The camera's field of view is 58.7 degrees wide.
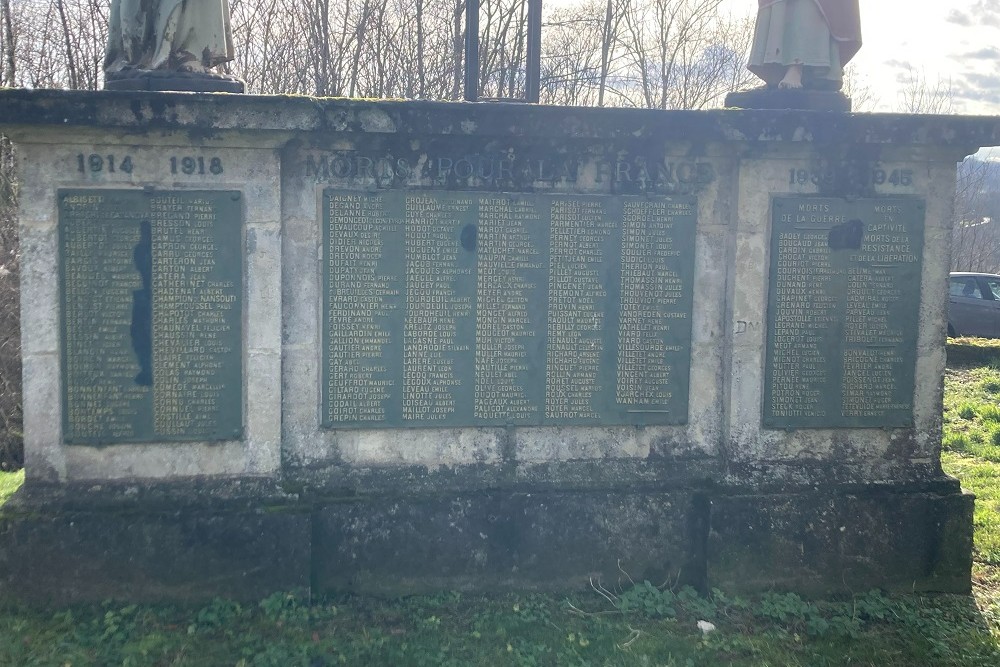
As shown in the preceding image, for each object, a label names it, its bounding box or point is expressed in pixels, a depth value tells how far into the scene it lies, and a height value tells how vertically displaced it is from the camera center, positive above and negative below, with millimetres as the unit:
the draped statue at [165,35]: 6070 +1645
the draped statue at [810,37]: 6547 +1841
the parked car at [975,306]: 18531 -356
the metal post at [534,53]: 6582 +1730
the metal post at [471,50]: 6500 +1685
